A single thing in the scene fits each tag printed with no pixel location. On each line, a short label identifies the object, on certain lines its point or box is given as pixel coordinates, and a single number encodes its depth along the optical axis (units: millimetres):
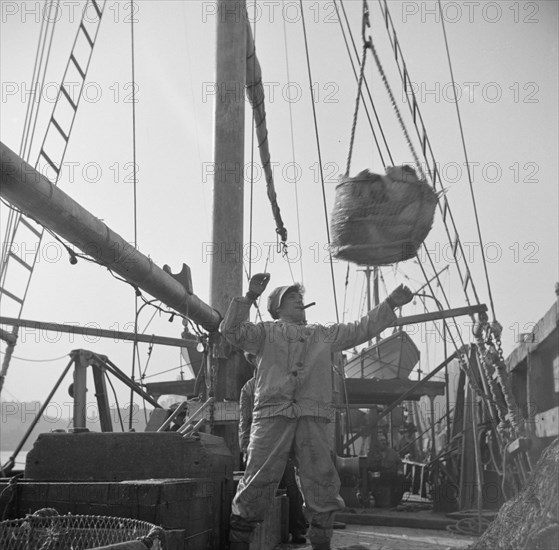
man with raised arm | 4188
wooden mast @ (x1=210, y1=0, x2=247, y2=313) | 6508
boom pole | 3482
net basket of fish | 3877
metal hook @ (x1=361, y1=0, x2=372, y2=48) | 5114
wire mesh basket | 2882
